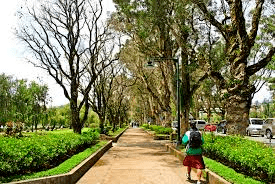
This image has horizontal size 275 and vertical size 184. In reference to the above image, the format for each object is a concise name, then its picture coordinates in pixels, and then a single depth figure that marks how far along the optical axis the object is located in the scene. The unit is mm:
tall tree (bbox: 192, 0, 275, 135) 11141
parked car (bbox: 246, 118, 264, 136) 32812
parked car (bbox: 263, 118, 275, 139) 27708
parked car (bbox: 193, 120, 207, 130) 46578
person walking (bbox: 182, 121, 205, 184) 9305
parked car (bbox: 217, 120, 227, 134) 42419
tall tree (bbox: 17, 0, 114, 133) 19953
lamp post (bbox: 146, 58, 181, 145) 17469
